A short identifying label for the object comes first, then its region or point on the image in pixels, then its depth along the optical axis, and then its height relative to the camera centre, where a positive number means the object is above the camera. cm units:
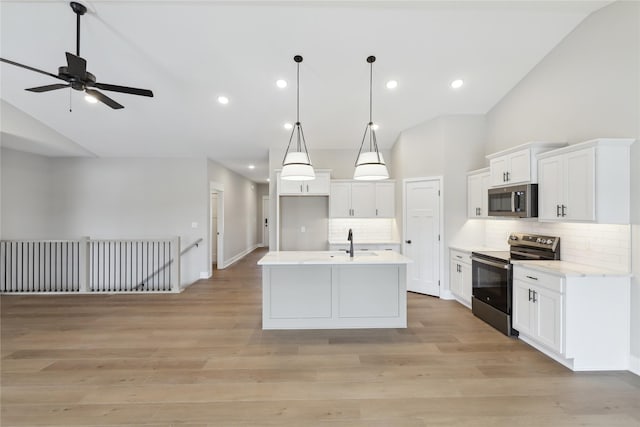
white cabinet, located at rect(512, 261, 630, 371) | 270 -99
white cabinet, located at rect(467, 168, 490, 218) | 441 +32
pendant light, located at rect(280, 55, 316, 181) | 314 +50
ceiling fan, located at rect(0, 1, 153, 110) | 273 +132
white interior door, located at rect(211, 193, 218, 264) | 919 -46
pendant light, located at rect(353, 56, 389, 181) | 314 +50
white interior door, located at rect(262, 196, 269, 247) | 1208 -27
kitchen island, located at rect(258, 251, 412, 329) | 364 -103
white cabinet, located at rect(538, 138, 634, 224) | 270 +31
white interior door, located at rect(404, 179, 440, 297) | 502 -38
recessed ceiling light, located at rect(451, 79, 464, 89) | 414 +186
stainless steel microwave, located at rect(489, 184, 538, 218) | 343 +15
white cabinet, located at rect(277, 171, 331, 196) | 566 +52
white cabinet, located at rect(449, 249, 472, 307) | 439 -98
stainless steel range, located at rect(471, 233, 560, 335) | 344 -77
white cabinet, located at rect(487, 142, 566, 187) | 341 +62
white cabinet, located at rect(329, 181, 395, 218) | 583 +25
